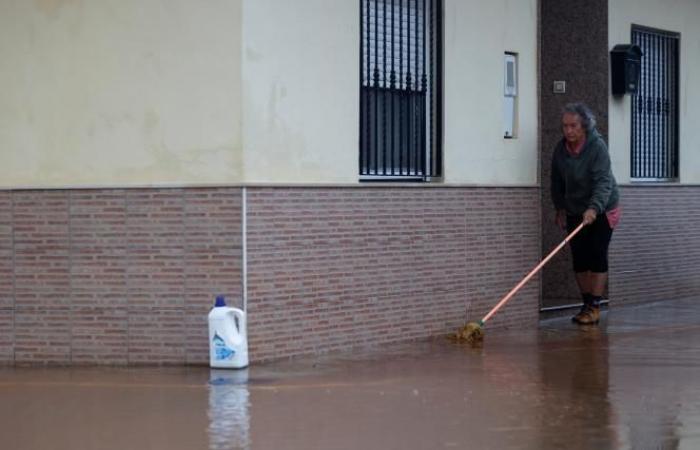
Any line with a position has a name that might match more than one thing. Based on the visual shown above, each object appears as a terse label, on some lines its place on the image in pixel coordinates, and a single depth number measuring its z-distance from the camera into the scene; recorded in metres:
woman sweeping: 14.84
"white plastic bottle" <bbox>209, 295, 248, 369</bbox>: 11.70
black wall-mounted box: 16.92
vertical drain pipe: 11.89
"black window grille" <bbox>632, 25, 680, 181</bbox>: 17.89
